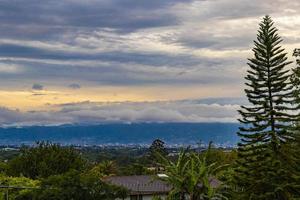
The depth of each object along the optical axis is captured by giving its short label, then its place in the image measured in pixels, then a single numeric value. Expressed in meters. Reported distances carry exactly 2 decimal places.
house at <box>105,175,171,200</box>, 55.84
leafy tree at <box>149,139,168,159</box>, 101.31
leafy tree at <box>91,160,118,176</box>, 83.57
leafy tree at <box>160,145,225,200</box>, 24.45
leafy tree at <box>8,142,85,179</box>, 60.12
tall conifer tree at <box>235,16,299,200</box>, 39.56
